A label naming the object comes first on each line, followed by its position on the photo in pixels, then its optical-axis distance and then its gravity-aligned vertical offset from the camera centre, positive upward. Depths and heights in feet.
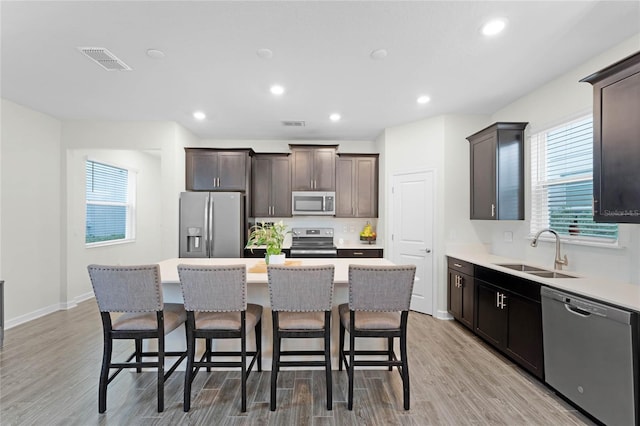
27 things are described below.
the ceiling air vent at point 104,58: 8.42 +4.72
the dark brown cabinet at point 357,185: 17.26 +1.77
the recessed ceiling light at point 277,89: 10.82 +4.71
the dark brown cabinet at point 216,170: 16.16 +2.52
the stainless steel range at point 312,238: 17.27 -1.36
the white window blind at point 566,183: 9.09 +1.07
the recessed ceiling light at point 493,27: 7.19 +4.67
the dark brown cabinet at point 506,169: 11.50 +1.79
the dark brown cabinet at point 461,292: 11.73 -3.22
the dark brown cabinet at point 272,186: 17.21 +1.72
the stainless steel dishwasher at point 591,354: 5.93 -3.15
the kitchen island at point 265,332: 9.04 -3.55
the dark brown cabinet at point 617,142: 6.43 +1.67
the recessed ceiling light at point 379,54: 8.47 +4.68
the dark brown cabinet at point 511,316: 8.39 -3.23
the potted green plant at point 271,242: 9.46 -0.83
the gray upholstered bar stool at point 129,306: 7.04 -2.16
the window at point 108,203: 16.89 +0.80
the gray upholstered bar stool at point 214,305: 7.04 -2.14
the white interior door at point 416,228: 14.33 -0.63
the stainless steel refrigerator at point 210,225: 14.92 -0.45
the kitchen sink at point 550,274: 9.24 -1.92
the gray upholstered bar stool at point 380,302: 7.07 -2.09
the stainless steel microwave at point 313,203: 16.99 +0.72
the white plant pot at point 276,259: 9.50 -1.39
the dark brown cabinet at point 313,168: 17.19 +2.75
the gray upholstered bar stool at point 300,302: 7.02 -2.08
